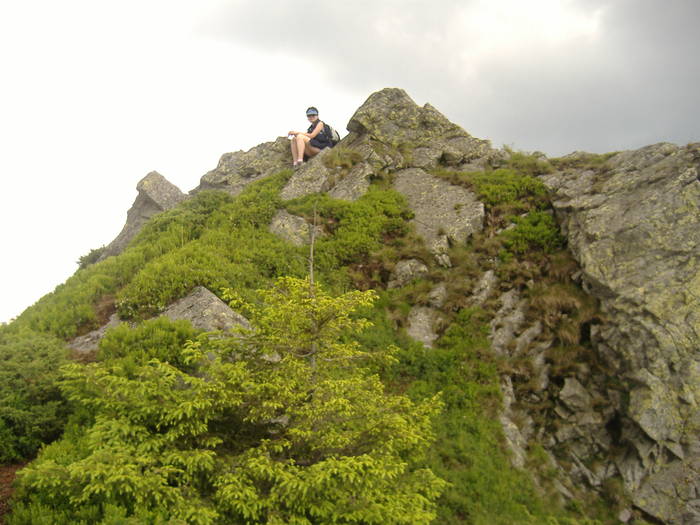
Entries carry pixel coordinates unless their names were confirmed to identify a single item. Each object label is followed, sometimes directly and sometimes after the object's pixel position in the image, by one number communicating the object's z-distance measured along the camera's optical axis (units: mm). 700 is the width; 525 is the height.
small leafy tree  5430
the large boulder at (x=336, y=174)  18922
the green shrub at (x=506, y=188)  16625
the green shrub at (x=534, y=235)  14781
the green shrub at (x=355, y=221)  15648
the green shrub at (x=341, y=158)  20481
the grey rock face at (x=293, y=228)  16228
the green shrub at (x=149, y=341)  8977
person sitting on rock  21625
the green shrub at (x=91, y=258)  21030
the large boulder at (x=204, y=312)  10500
